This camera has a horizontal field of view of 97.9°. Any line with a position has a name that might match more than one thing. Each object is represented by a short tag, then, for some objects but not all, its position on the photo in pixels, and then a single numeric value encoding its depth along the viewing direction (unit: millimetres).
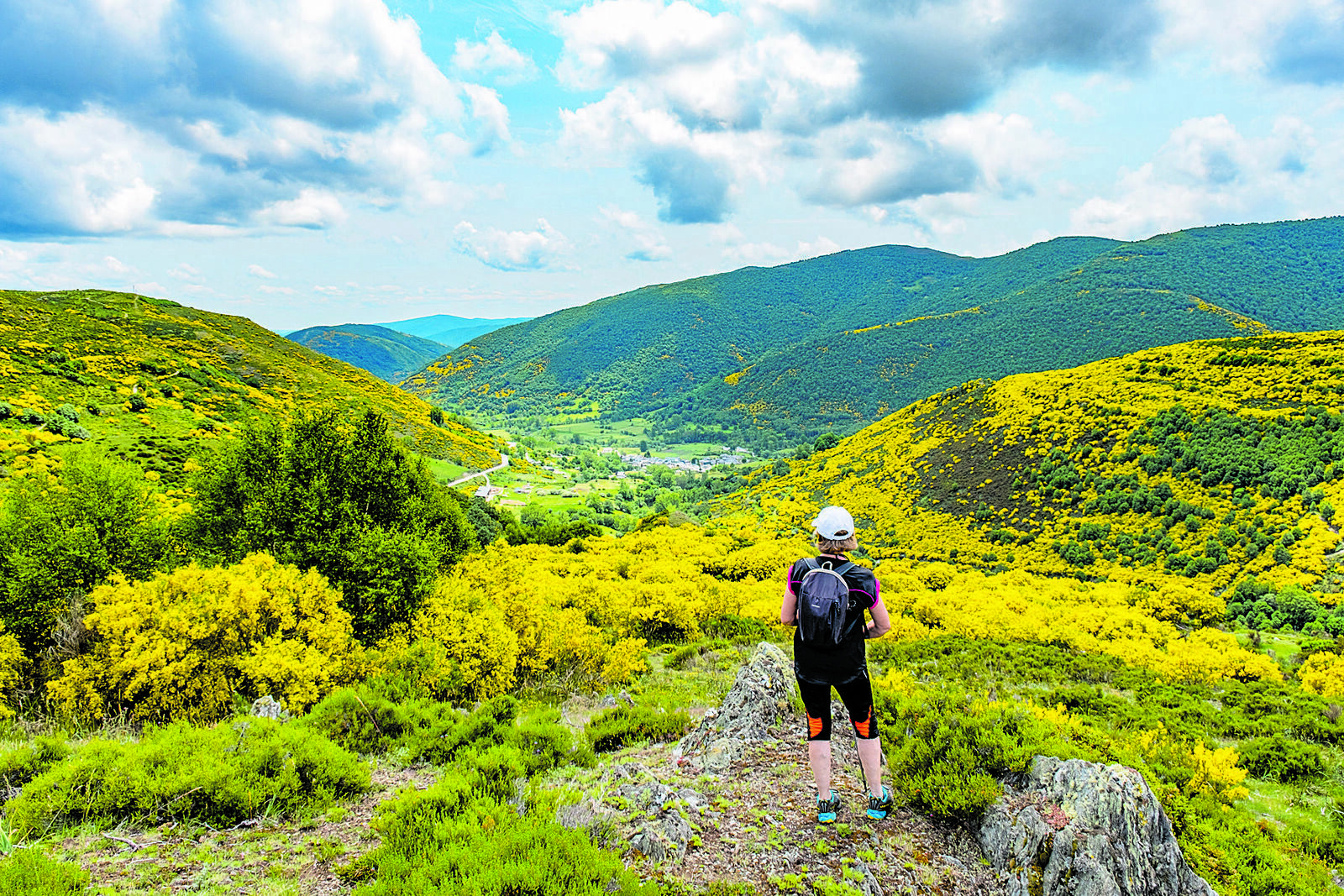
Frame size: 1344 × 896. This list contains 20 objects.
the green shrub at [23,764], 6355
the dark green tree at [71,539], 11453
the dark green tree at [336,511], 13867
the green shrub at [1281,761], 9375
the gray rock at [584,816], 5406
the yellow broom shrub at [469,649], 11484
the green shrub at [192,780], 5598
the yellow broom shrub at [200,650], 9758
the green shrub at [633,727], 8723
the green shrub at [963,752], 5680
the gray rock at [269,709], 9383
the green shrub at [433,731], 8031
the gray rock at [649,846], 5156
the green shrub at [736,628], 18719
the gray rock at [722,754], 7055
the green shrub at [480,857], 4391
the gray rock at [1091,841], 4660
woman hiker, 5066
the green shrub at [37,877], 4074
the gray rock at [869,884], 4750
